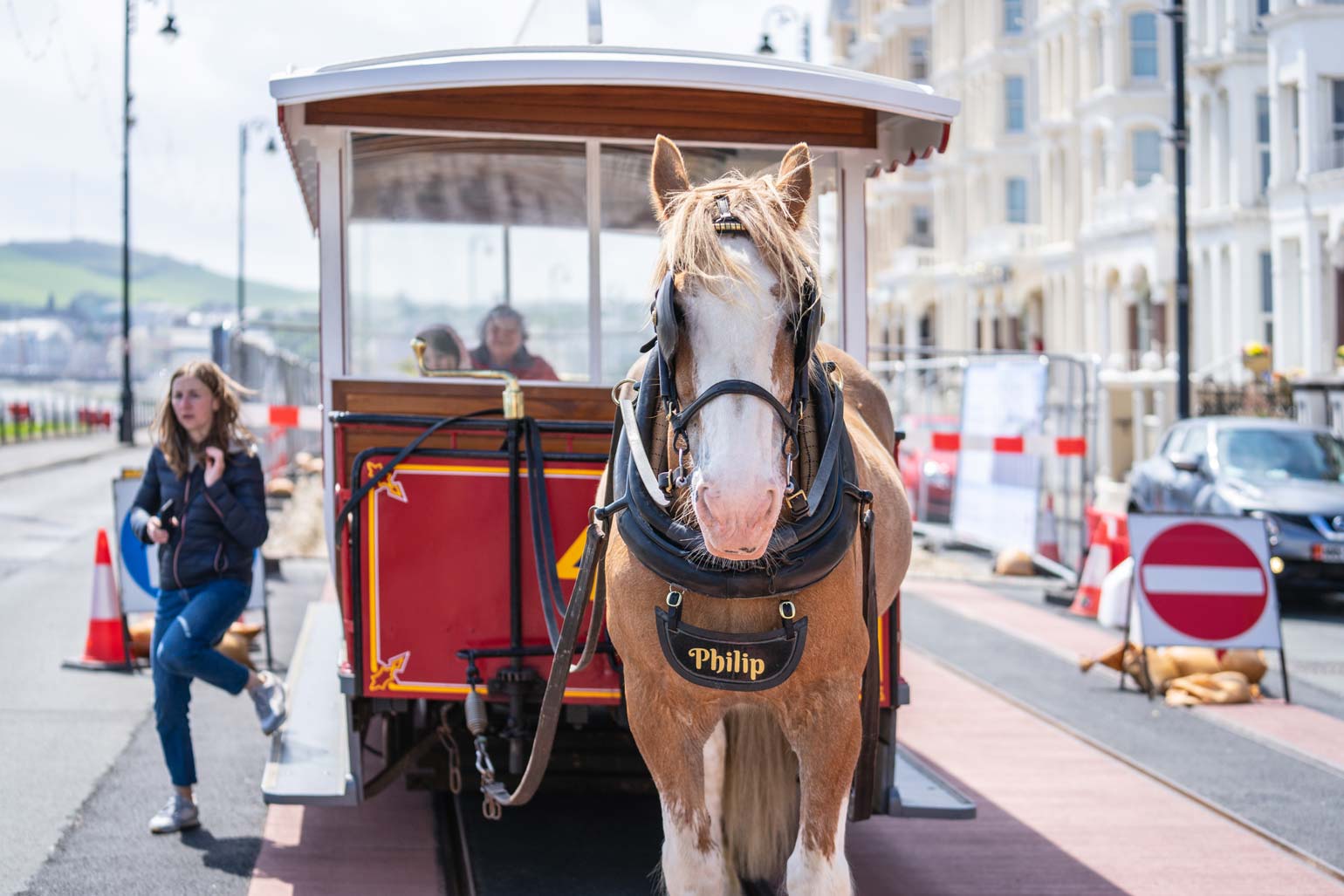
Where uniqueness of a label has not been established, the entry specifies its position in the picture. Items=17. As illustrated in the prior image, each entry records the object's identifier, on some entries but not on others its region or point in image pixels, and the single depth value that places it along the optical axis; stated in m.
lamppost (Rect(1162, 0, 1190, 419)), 18.78
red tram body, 5.52
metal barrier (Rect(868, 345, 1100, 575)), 15.12
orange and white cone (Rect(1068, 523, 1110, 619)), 13.44
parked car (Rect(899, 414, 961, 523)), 19.25
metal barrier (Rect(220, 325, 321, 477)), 17.27
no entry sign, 9.85
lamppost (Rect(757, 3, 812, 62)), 29.95
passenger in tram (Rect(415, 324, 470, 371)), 7.16
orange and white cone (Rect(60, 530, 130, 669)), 10.59
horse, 3.61
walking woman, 6.57
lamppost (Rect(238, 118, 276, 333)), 45.88
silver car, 13.84
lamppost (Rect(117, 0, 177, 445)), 40.78
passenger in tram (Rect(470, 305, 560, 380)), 7.20
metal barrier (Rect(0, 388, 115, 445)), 50.94
